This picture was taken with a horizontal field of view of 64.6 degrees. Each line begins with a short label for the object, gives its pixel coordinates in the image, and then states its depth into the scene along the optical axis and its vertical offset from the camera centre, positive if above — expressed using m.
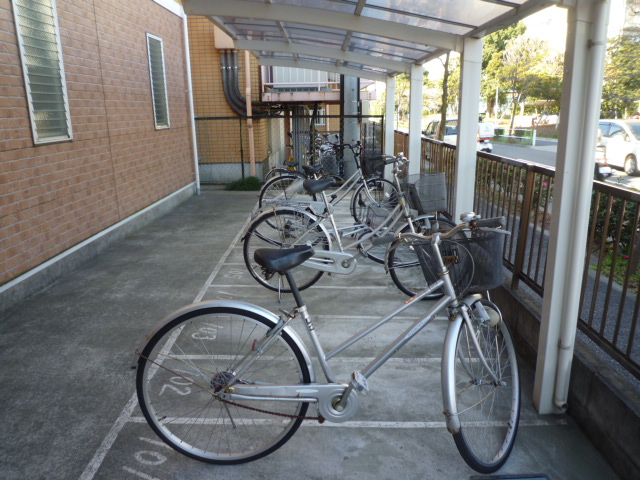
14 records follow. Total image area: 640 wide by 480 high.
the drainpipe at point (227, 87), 11.48 +0.64
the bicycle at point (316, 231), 4.35 -1.06
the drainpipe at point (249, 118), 11.02 -0.05
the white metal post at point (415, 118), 7.34 -0.08
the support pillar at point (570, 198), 2.39 -0.43
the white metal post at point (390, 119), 9.35 -0.10
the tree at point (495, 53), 28.36 +3.24
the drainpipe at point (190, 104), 9.67 +0.24
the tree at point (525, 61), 26.45 +2.58
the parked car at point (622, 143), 12.17 -0.79
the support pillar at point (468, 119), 4.45 -0.06
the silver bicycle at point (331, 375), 2.20 -1.15
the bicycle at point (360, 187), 6.89 -1.02
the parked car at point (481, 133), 19.28 -0.81
